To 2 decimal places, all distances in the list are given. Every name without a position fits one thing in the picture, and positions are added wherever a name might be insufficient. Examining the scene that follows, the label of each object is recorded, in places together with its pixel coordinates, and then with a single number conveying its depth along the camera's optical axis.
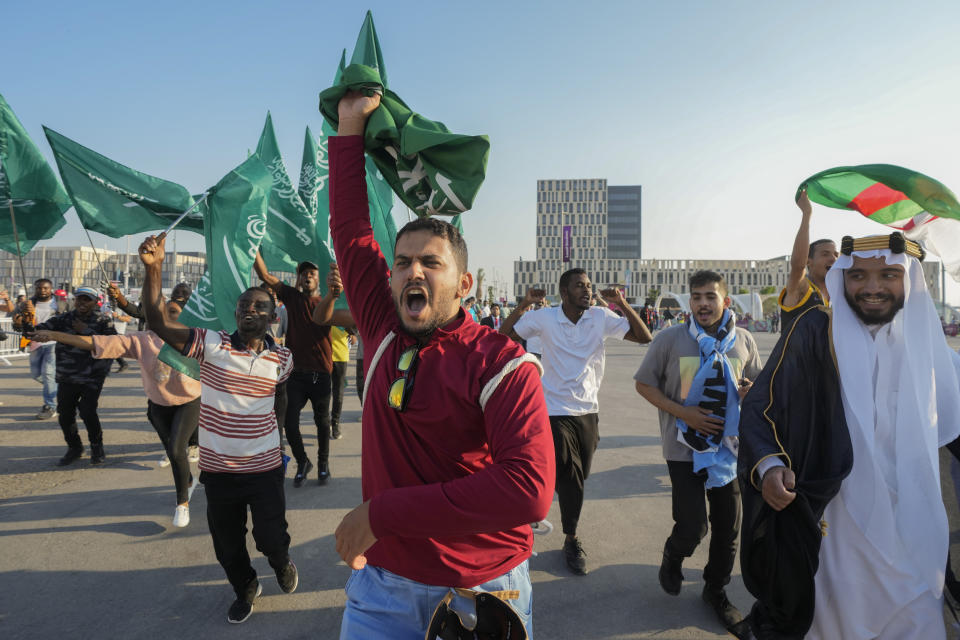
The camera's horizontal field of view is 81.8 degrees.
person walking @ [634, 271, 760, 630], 3.28
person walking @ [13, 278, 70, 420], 8.38
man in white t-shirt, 4.09
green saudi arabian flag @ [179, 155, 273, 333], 4.59
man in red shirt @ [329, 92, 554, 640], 1.34
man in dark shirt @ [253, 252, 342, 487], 5.56
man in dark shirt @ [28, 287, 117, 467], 6.18
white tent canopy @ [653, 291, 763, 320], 47.59
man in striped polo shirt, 3.19
